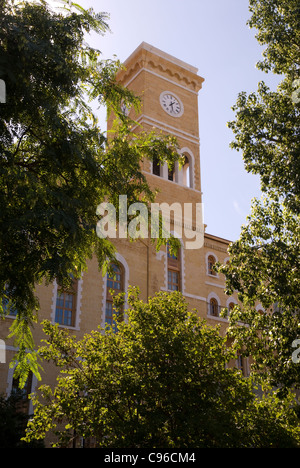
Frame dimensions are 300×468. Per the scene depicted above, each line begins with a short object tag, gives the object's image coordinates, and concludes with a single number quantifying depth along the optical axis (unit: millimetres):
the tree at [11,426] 12627
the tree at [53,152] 8383
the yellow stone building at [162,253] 20219
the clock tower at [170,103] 27734
